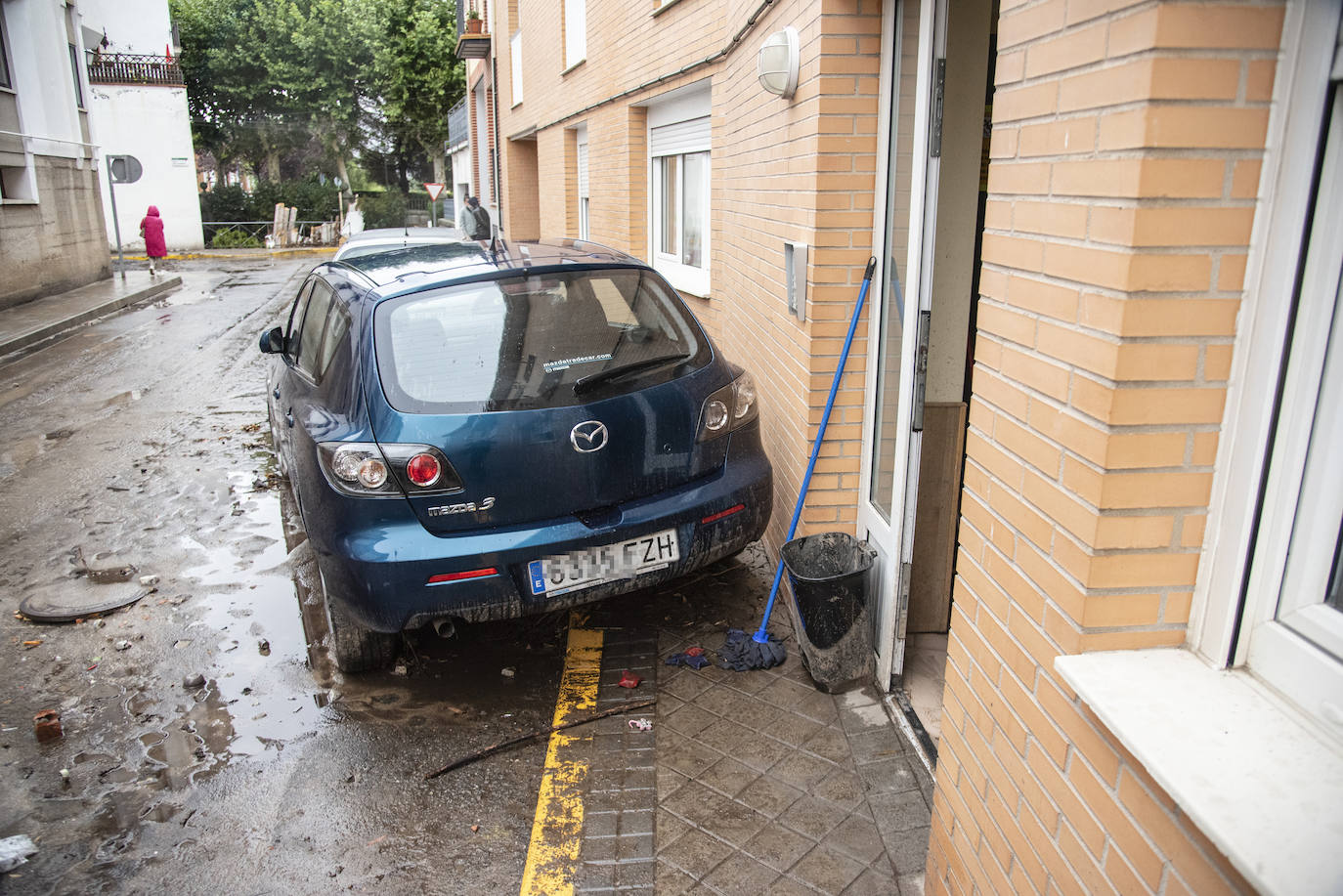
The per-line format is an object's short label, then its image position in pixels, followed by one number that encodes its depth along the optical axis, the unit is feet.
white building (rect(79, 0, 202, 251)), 104.37
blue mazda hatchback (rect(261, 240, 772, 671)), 11.68
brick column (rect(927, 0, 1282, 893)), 5.19
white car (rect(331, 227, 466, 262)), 26.37
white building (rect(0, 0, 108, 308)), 56.75
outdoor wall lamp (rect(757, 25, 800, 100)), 13.83
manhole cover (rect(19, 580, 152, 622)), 15.56
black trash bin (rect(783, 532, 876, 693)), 11.98
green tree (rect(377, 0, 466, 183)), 138.10
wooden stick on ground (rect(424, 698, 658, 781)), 11.25
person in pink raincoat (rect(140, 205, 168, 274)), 78.74
